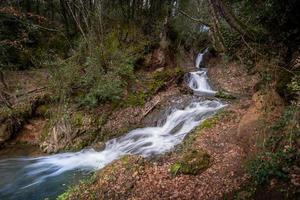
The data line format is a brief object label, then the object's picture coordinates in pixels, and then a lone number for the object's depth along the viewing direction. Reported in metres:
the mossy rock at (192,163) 5.09
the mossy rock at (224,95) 9.64
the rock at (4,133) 8.48
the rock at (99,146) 7.91
